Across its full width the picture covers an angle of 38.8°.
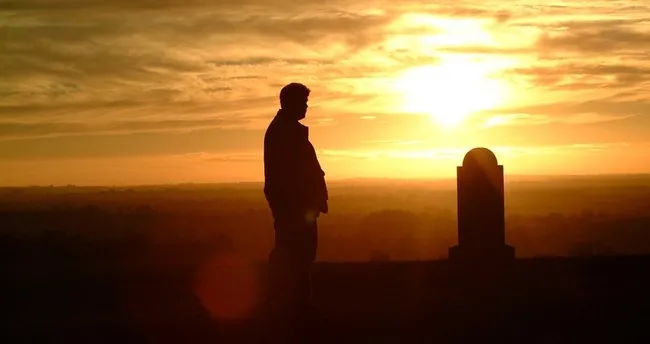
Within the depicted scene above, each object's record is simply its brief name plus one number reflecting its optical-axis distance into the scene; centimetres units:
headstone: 1436
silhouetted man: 982
